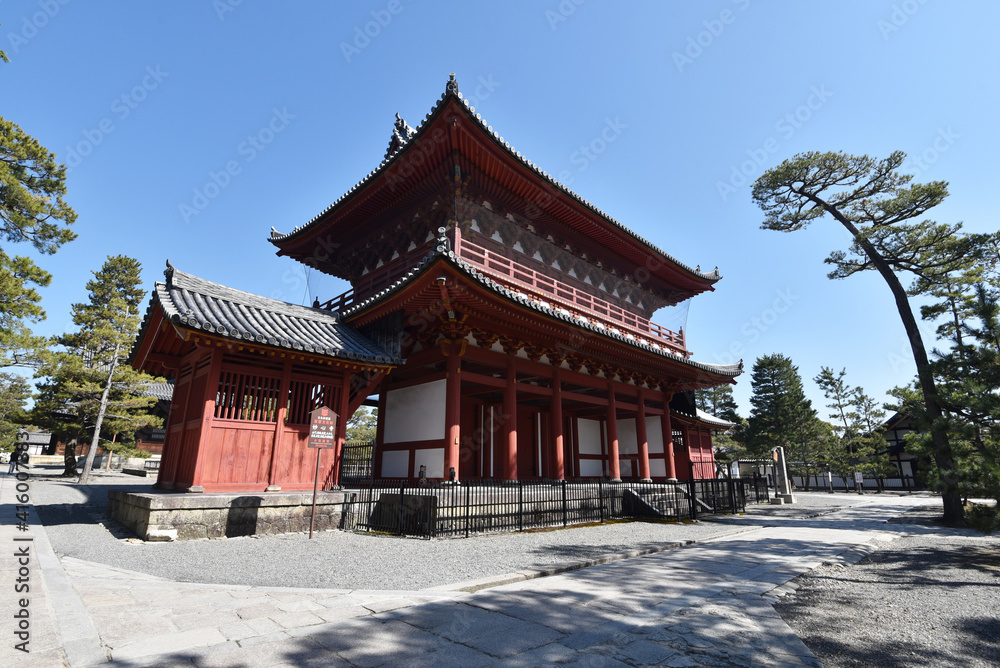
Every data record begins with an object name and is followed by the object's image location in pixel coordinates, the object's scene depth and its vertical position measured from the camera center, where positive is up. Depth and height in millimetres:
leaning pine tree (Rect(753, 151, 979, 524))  16359 +9287
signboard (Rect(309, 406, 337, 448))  9094 +659
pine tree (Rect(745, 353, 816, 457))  41031 +4919
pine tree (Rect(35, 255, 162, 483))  22312 +3732
